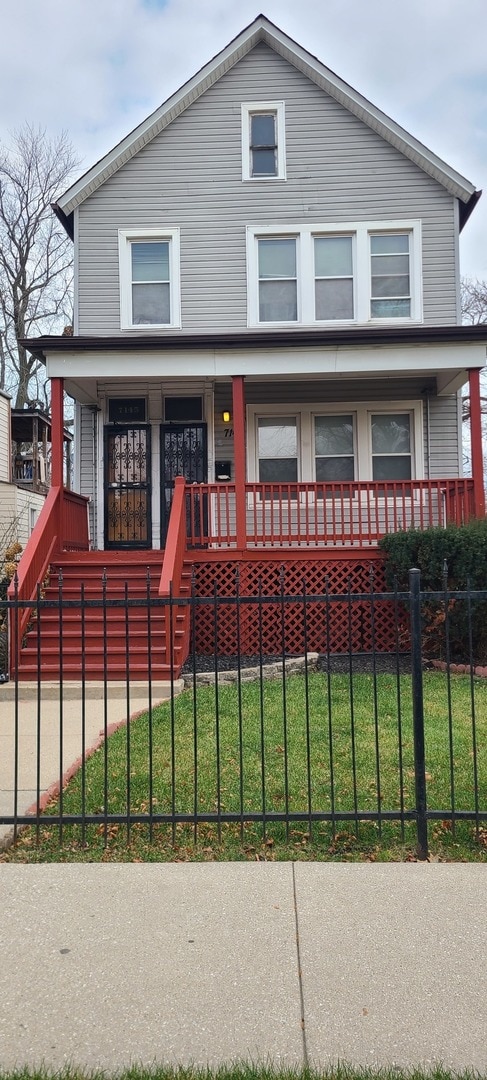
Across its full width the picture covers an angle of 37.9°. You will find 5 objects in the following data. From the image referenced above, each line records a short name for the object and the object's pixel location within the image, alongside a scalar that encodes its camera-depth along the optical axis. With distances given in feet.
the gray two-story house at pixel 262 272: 42.27
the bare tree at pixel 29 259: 105.29
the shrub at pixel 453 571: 29.43
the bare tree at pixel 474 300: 108.17
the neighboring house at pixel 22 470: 64.03
